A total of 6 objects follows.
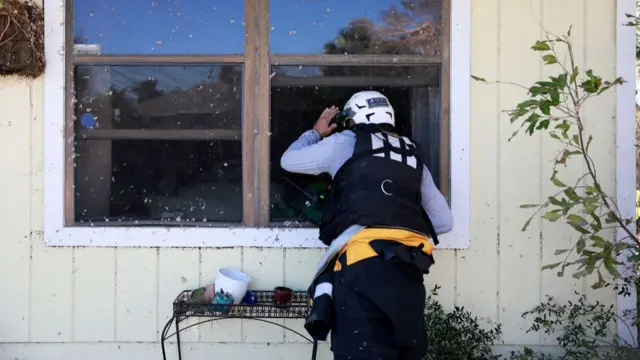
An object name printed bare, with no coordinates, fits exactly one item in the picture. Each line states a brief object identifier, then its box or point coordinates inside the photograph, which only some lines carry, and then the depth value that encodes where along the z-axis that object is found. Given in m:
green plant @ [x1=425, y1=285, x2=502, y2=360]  3.40
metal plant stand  3.36
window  3.71
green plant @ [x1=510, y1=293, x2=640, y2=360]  3.54
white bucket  3.40
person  2.86
